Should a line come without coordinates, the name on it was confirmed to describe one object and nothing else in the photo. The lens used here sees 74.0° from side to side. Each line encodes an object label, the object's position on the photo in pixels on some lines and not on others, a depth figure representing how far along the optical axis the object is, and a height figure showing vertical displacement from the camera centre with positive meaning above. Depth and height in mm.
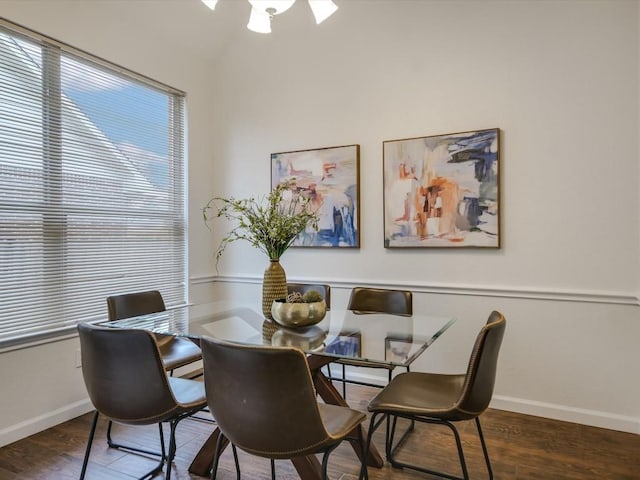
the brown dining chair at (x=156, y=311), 2623 -497
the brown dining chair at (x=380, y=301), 2793 -456
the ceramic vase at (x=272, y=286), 2465 -296
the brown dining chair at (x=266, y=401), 1443 -585
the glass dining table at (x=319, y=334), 1873 -503
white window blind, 2598 +362
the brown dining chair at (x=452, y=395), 1789 -775
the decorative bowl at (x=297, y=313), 2193 -408
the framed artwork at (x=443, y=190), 2992 +323
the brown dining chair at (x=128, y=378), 1751 -606
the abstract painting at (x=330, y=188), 3490 +397
